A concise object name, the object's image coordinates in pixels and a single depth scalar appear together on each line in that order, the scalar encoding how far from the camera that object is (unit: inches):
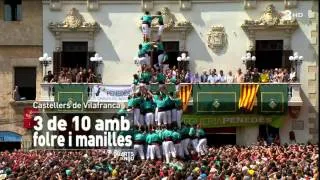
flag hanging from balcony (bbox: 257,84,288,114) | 1494.8
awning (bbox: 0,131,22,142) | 1557.6
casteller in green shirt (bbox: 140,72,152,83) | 1173.1
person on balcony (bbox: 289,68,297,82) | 1504.7
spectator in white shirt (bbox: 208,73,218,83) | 1516.2
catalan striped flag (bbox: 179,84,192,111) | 1505.9
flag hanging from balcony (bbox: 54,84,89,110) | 1514.5
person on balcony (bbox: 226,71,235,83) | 1523.4
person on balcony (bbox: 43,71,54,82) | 1529.3
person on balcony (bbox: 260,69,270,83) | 1511.8
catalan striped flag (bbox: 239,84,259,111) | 1494.8
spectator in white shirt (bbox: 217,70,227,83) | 1519.4
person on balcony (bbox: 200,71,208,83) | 1526.8
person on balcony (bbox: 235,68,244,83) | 1518.8
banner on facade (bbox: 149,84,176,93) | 1248.9
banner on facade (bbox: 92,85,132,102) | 1510.8
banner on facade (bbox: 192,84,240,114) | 1502.2
